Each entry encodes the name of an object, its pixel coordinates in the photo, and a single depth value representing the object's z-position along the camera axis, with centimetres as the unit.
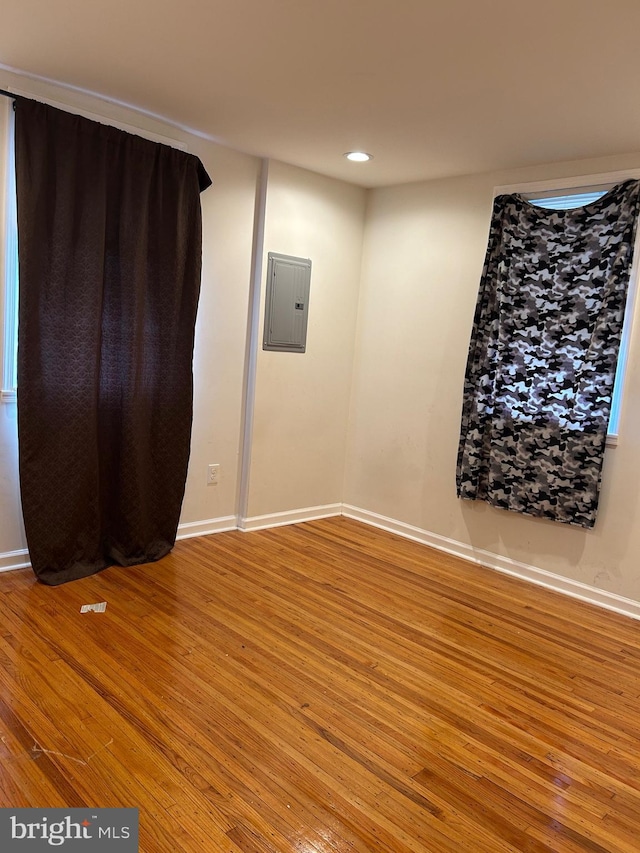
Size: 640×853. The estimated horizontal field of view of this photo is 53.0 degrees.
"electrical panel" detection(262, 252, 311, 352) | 424
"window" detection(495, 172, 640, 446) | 348
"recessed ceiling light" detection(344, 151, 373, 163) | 383
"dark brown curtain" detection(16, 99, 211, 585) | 312
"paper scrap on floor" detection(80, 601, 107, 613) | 300
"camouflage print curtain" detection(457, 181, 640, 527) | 351
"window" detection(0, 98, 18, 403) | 304
